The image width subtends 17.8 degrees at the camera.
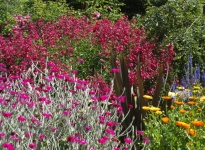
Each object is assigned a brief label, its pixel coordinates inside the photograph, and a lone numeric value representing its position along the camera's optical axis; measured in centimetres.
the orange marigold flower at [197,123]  489
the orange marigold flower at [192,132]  479
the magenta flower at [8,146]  388
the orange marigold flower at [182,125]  480
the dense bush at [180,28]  1112
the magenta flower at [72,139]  428
